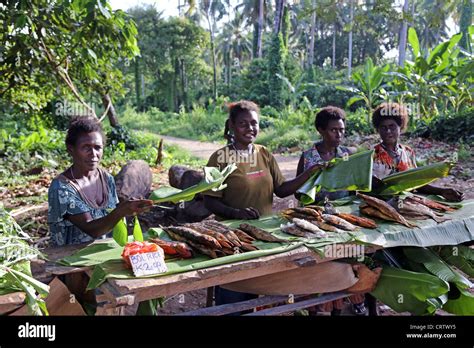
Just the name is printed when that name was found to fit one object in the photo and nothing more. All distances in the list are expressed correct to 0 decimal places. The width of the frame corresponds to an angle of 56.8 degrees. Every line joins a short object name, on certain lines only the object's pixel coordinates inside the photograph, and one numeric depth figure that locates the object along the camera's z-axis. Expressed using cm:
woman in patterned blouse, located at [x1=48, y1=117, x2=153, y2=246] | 248
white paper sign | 196
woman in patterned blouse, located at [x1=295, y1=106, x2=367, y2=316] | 327
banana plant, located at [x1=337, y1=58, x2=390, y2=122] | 1149
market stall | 193
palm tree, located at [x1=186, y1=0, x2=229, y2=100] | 2795
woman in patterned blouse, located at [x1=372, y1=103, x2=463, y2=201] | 342
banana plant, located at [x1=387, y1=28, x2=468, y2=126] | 1045
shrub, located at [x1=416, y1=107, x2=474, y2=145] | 986
